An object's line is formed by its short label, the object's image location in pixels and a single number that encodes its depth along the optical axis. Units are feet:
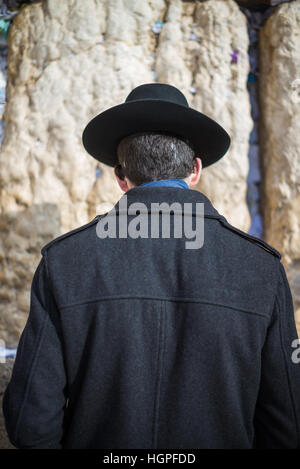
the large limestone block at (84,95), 7.52
